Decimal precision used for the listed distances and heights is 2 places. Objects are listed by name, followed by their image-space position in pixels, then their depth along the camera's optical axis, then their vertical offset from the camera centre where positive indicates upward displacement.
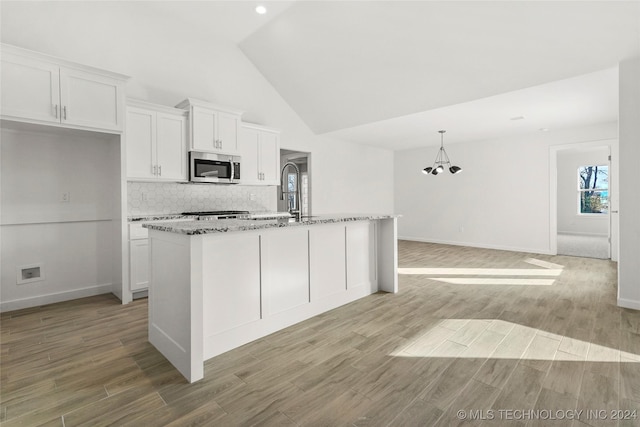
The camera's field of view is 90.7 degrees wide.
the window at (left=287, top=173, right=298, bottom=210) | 8.65 +0.88
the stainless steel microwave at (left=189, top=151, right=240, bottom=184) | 4.33 +0.66
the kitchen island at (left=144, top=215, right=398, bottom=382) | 1.99 -0.52
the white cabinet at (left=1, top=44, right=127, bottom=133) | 2.87 +1.21
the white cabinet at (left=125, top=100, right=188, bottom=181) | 3.77 +0.91
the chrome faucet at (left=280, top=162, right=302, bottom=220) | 2.95 +0.06
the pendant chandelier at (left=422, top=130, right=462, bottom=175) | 6.86 +1.27
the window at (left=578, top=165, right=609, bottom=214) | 9.15 +0.59
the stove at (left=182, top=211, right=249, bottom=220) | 4.39 -0.02
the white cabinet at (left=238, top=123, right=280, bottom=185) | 5.09 +0.99
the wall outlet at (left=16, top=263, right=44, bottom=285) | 3.34 -0.62
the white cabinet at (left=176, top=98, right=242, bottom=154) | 4.28 +1.24
